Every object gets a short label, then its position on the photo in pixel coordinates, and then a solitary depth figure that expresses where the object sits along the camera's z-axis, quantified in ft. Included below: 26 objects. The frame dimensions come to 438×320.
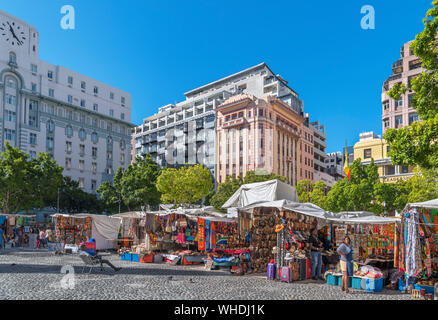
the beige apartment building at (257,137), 208.03
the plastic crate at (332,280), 39.83
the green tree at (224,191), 153.99
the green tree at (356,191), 118.32
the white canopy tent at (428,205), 33.55
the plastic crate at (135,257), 62.88
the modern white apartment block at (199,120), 240.32
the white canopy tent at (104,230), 82.23
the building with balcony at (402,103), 175.94
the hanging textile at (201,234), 64.02
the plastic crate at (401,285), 37.14
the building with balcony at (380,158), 174.60
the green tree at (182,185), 132.98
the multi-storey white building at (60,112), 188.14
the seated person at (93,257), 44.76
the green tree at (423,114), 39.99
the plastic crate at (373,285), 36.86
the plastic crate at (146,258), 61.31
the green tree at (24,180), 118.73
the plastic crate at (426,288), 33.71
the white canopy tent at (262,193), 50.75
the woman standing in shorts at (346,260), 36.17
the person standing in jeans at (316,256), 43.55
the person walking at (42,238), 95.09
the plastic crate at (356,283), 37.83
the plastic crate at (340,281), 39.54
